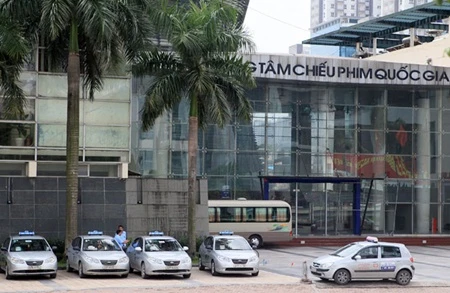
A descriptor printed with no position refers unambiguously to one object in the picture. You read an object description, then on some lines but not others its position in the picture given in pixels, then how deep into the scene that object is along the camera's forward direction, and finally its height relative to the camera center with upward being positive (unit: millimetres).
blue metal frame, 53438 -1987
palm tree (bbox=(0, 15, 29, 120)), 29266 +2869
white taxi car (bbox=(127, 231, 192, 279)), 28047 -3466
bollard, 28062 -3960
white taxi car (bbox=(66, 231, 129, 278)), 27703 -3426
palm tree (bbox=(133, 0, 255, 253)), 33500 +3015
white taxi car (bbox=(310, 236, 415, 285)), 28016 -3617
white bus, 46906 -3736
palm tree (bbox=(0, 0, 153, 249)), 30281 +3841
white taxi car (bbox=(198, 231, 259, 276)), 29188 -3550
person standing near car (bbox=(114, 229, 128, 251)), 31806 -3287
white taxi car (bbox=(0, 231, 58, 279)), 27031 -3353
